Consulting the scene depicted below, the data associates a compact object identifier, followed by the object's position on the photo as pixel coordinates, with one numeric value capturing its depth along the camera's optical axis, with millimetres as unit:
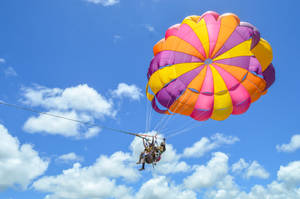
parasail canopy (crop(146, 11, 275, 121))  12266
